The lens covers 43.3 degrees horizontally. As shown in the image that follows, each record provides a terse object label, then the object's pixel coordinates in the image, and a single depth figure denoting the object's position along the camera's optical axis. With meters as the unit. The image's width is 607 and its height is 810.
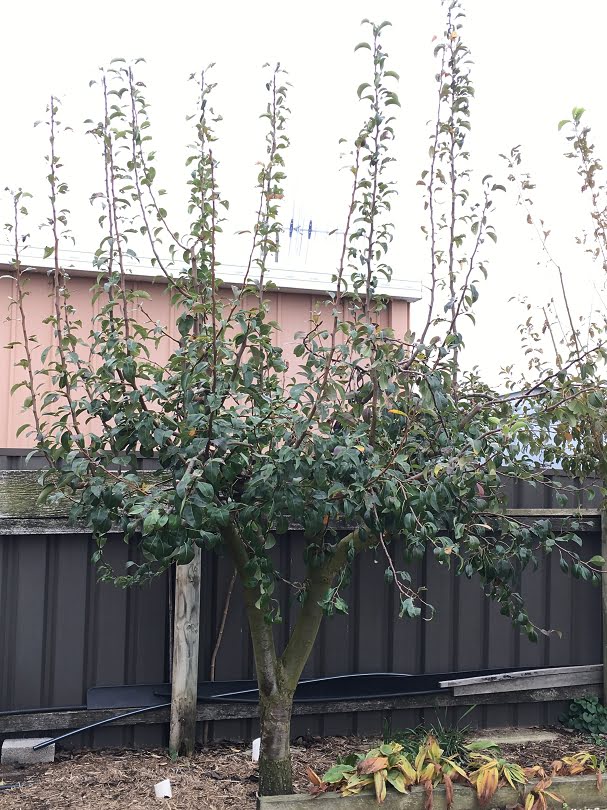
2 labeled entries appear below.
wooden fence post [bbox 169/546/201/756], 3.59
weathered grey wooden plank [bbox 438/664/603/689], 4.10
